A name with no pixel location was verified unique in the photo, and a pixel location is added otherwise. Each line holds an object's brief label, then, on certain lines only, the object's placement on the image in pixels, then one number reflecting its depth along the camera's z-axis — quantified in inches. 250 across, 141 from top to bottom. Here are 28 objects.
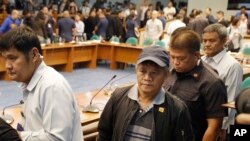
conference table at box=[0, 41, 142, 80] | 403.6
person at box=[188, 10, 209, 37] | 426.3
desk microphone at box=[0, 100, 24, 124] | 145.6
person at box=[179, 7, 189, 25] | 530.7
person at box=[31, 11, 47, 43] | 427.8
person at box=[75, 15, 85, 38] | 495.5
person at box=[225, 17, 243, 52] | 438.9
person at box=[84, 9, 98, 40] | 524.7
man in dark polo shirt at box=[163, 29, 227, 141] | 101.0
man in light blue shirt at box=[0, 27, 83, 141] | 75.2
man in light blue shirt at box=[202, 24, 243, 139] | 131.6
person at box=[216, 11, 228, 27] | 541.6
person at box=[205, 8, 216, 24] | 556.1
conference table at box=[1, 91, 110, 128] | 155.3
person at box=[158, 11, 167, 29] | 551.3
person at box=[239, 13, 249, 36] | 523.8
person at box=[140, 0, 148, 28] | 678.5
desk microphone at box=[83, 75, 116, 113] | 168.0
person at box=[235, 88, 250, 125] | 38.8
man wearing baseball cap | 74.2
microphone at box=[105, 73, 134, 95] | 202.0
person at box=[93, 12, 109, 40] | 498.3
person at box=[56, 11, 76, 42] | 457.4
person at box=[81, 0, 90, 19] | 655.8
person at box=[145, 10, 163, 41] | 491.8
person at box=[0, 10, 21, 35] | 414.0
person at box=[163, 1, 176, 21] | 680.7
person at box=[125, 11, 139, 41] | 525.0
